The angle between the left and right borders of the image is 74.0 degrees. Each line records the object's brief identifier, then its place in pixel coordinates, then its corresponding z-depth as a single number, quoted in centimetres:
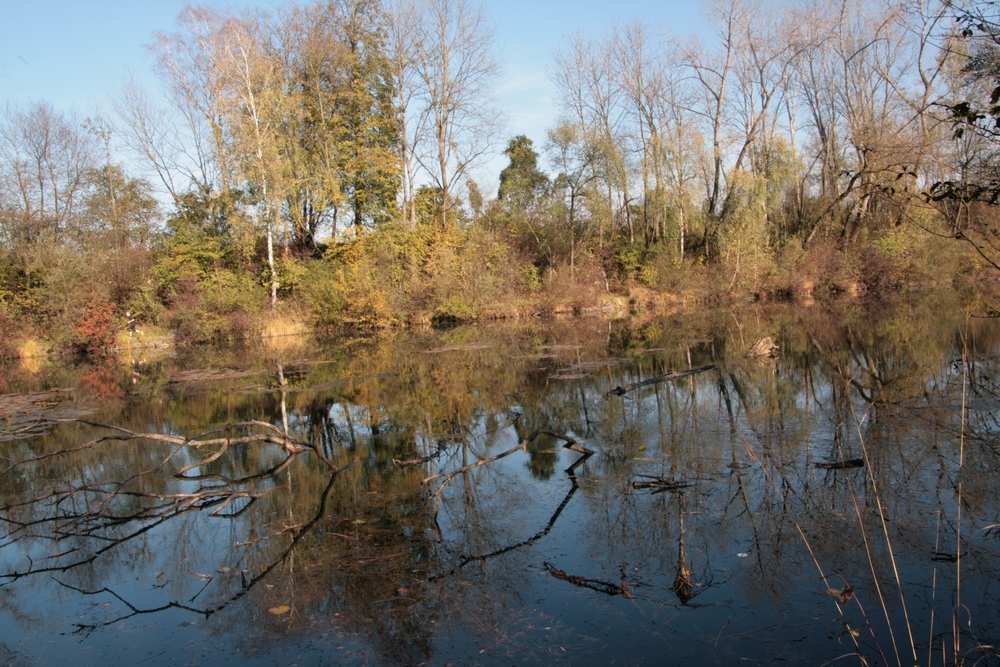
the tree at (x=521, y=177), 3779
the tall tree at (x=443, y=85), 3259
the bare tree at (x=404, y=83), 3206
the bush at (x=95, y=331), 2556
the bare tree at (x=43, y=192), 3008
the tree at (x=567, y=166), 3541
